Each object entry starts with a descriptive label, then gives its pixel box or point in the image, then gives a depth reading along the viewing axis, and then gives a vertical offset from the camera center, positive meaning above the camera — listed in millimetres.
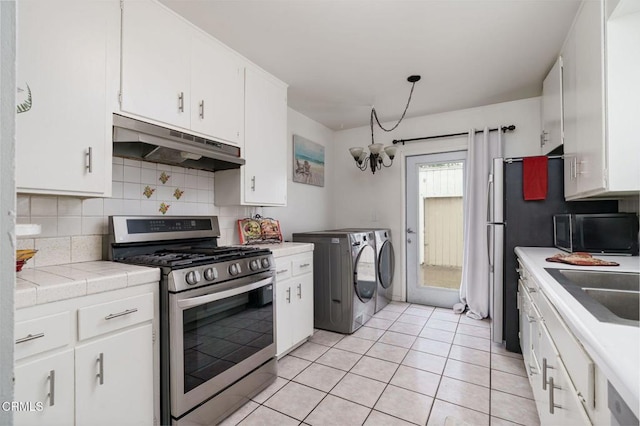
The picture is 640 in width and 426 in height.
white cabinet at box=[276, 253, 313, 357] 2469 -738
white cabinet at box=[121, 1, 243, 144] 1720 +901
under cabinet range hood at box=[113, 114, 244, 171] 1678 +414
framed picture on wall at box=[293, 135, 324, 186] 3715 +684
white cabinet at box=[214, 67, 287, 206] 2506 +551
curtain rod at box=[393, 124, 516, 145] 3389 +967
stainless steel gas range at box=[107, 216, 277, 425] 1582 -582
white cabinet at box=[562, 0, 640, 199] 1479 +589
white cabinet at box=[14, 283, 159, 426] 1148 -611
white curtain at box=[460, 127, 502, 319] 3473 -93
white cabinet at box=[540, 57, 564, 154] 2350 +886
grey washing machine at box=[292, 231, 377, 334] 3041 -654
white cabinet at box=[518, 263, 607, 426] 847 -548
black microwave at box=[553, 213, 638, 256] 1980 -121
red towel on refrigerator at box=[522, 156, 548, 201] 2480 +302
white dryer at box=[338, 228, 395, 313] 3609 -625
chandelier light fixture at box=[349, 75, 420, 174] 3596 +756
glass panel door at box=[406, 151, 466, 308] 3830 -158
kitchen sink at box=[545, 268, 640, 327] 984 -320
